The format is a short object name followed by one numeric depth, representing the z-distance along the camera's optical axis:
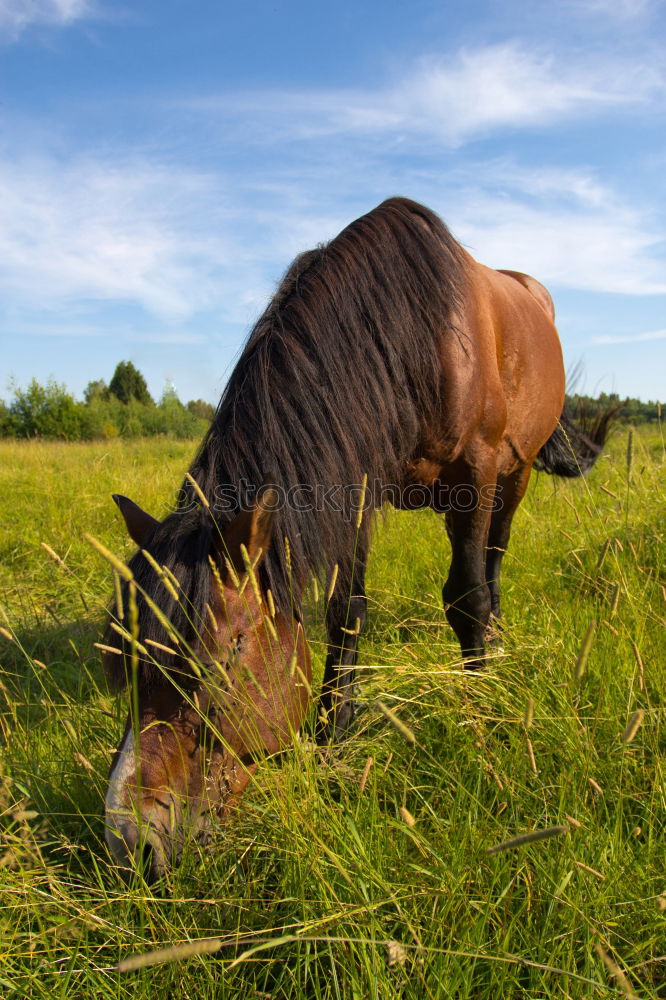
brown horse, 1.50
